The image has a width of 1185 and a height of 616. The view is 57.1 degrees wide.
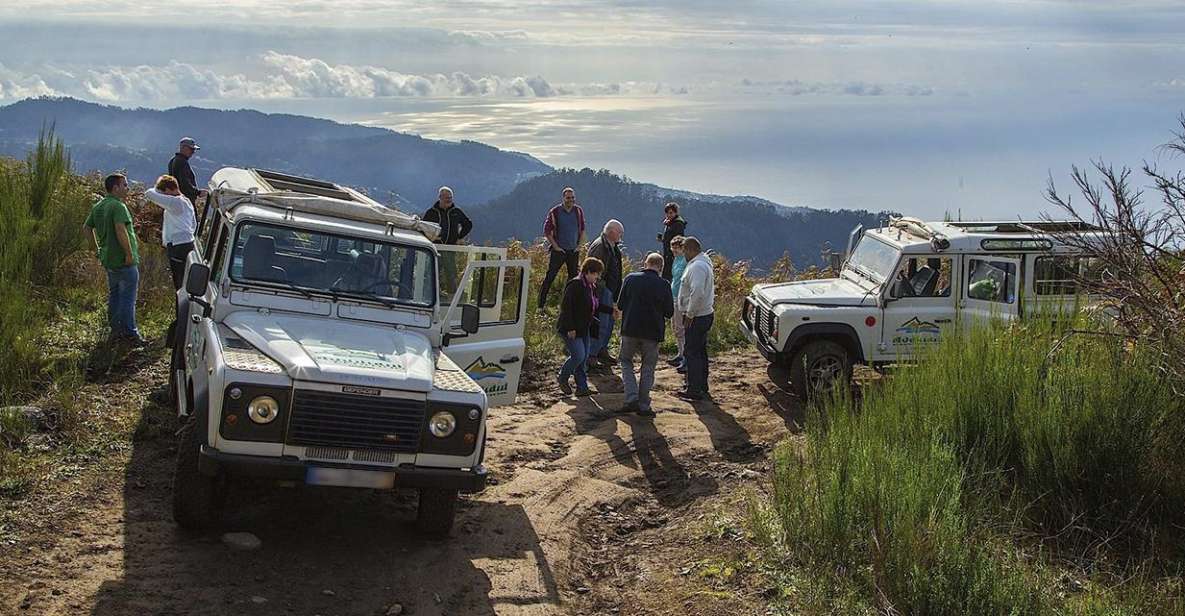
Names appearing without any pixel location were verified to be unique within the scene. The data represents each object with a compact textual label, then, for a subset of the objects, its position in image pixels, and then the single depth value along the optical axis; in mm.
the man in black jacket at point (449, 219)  14344
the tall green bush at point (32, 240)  9445
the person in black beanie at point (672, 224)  15164
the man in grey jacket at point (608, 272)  13492
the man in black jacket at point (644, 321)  11156
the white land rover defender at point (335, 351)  6707
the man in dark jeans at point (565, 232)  15250
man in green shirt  11258
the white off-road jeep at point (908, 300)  11859
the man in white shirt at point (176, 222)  11547
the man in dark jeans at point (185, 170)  14344
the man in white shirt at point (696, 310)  11766
